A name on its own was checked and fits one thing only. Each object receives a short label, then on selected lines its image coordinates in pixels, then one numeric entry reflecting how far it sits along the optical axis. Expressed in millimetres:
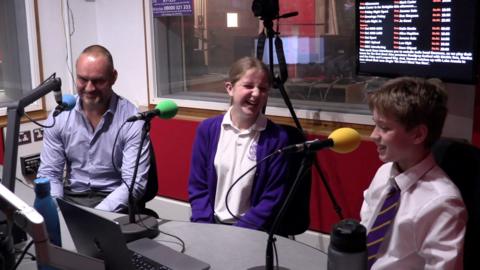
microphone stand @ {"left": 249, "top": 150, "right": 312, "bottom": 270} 1072
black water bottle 1000
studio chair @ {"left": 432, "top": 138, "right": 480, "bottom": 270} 1301
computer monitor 2020
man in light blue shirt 2244
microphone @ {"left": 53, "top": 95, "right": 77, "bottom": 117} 1489
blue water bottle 1300
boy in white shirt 1252
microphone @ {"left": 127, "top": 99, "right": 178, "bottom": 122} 1424
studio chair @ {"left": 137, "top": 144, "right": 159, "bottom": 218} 2193
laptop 1141
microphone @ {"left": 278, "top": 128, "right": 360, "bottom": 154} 1097
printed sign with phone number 3221
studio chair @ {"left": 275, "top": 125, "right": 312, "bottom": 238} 1973
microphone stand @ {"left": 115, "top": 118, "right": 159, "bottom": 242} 1420
